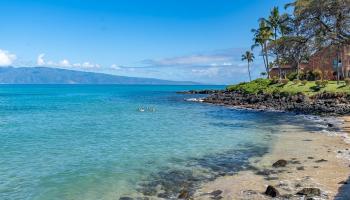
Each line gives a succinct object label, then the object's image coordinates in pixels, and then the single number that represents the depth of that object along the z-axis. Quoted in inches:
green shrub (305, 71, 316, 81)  3314.0
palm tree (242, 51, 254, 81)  5073.8
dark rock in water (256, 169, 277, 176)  754.9
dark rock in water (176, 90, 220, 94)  5128.0
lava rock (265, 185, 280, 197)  606.6
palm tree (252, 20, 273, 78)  3624.5
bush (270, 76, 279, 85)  3179.1
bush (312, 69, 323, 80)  3267.7
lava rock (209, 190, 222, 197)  633.6
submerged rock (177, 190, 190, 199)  620.7
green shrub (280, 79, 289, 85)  2969.0
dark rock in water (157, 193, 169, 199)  629.9
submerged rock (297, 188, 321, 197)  599.2
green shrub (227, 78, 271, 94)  3151.3
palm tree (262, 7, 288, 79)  3455.2
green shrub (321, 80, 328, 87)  2492.9
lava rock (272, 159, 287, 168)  815.7
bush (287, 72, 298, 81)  3481.8
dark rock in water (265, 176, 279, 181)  711.7
